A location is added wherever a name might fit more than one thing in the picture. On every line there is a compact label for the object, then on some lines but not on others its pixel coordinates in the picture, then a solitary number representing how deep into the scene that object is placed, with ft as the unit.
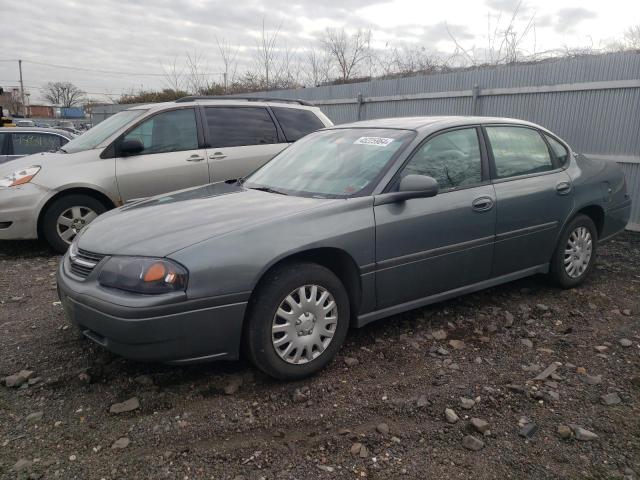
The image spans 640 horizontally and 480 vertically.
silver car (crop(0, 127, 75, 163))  28.73
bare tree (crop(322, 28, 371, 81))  58.75
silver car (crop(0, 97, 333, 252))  19.12
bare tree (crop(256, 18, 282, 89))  61.43
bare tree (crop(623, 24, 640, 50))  33.68
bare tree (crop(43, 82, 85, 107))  258.37
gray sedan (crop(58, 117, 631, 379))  9.10
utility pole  232.53
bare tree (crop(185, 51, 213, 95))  70.03
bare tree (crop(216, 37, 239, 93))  66.15
